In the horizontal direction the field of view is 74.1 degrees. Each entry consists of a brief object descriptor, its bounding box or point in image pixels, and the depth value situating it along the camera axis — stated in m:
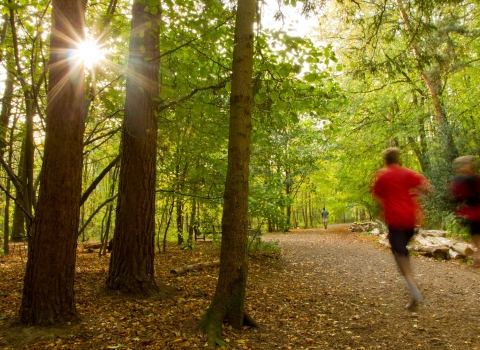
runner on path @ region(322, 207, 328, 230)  25.30
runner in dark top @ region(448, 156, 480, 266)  4.82
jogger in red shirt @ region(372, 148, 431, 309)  4.43
